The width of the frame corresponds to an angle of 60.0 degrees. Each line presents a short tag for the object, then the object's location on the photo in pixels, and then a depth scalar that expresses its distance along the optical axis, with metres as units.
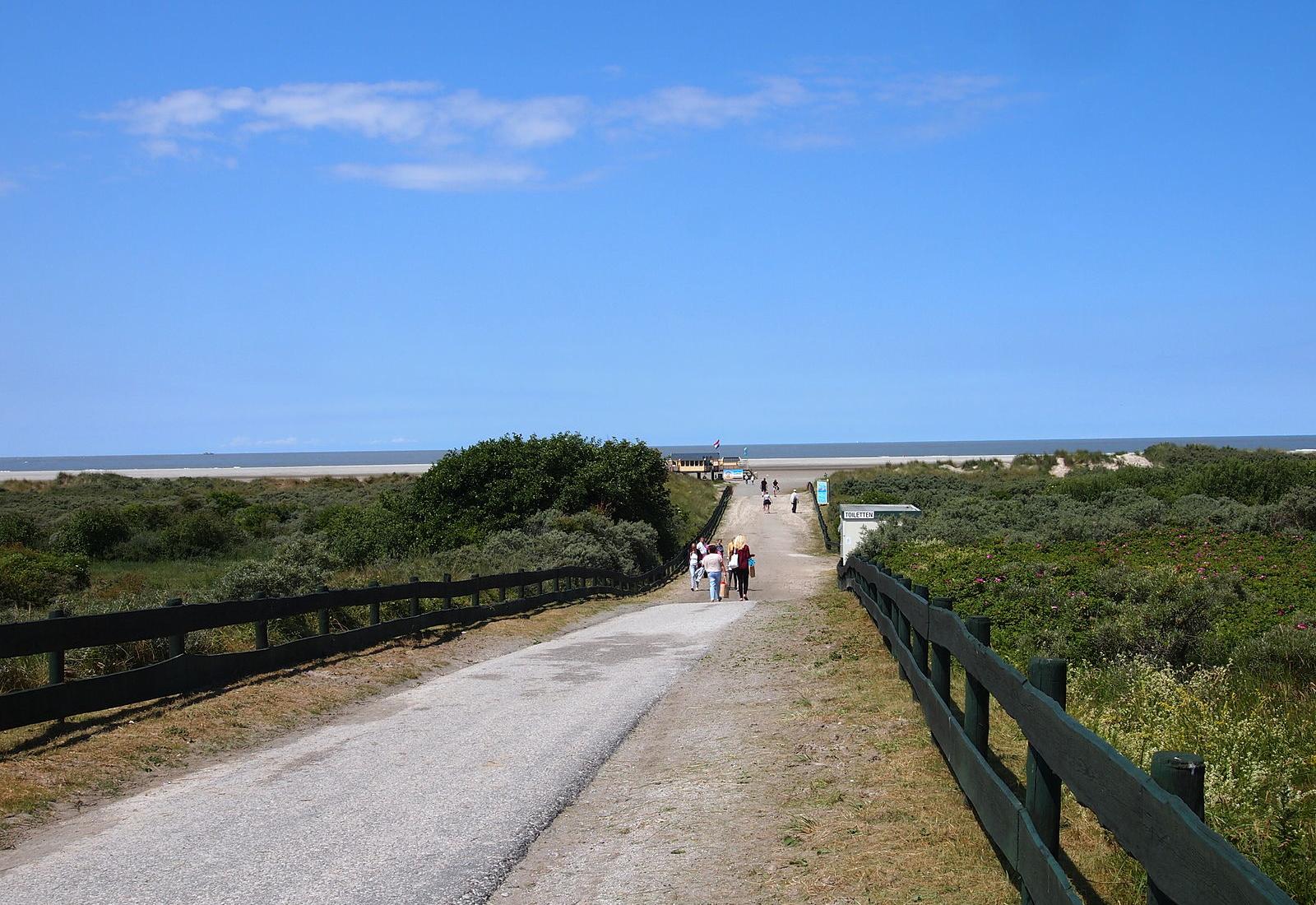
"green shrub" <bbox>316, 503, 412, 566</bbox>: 40.34
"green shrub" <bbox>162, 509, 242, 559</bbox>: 44.50
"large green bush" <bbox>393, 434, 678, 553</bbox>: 45.69
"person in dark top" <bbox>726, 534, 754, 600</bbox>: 30.72
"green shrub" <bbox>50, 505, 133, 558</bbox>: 44.03
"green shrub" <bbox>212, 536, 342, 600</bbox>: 19.73
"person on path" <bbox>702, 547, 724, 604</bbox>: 31.25
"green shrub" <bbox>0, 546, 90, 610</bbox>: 28.92
